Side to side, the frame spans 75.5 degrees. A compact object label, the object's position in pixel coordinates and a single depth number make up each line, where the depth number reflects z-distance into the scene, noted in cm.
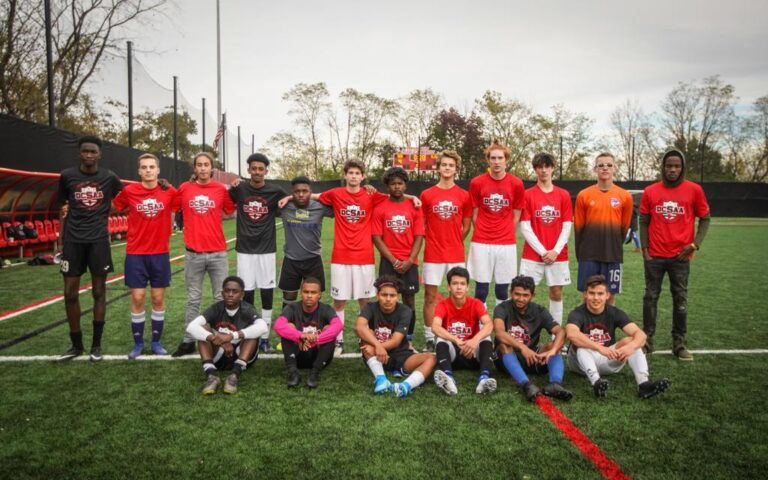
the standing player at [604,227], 515
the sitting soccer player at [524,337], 418
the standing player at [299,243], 516
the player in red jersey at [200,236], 505
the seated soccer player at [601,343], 397
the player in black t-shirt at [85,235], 486
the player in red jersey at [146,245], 499
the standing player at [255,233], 514
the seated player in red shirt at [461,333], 421
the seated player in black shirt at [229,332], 429
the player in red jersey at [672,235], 510
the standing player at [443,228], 519
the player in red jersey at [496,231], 522
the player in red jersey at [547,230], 519
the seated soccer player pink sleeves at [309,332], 432
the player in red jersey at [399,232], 515
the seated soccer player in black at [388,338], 426
